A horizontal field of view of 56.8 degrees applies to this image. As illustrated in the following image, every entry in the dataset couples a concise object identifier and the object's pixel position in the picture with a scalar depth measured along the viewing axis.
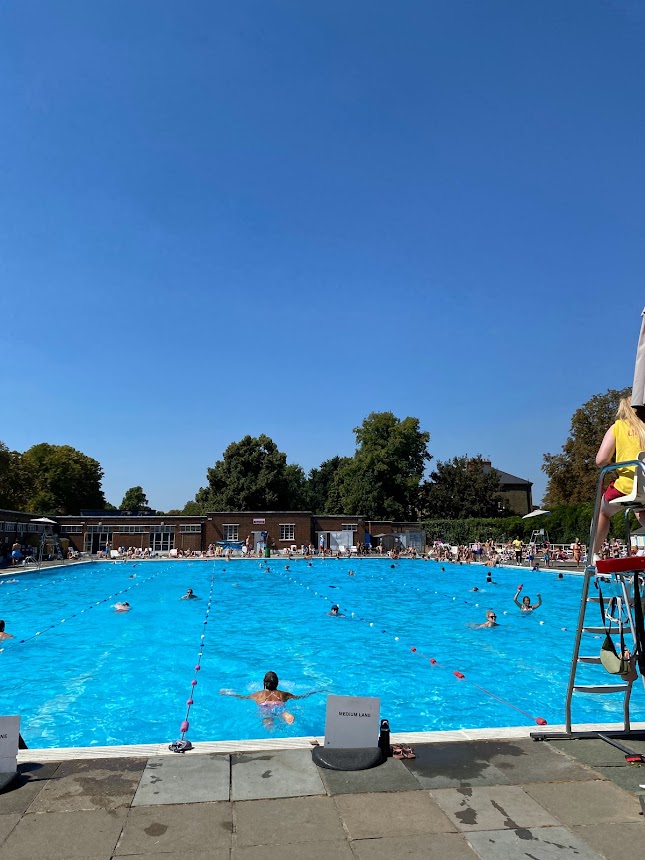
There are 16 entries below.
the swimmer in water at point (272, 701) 10.17
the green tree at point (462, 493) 63.50
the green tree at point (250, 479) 64.94
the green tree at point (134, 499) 119.94
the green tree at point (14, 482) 54.57
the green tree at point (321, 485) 95.62
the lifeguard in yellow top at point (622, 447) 5.15
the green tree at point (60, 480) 71.38
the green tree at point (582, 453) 48.19
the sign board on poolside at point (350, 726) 5.35
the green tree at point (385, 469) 67.31
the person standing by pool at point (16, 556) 34.21
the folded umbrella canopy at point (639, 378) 5.18
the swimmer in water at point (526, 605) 21.66
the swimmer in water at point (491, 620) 19.28
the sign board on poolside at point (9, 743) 4.79
